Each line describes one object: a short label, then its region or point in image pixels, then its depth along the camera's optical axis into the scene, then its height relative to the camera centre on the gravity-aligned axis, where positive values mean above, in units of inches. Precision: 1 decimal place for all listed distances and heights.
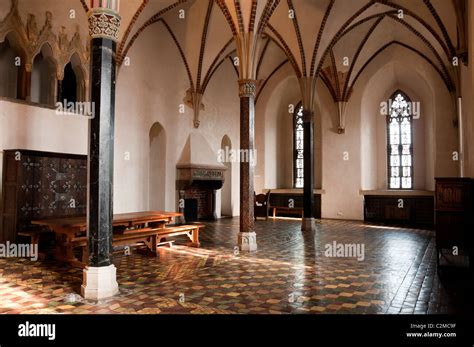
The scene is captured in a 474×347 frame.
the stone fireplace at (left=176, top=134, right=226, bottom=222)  544.2 +13.2
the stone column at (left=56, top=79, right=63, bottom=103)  390.0 +101.0
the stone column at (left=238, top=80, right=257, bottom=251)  332.8 +17.5
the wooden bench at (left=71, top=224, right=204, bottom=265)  268.8 -37.6
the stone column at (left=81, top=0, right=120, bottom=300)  201.8 +17.1
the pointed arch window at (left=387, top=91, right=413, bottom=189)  614.2 +76.9
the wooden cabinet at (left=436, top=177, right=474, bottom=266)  258.8 -17.4
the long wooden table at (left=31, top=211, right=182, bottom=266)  264.8 -27.8
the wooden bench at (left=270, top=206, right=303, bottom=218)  593.7 -33.8
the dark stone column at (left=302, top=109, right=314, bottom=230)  474.9 +31.8
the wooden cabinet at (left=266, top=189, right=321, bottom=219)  644.7 -19.0
